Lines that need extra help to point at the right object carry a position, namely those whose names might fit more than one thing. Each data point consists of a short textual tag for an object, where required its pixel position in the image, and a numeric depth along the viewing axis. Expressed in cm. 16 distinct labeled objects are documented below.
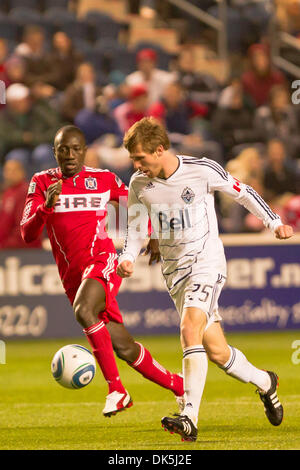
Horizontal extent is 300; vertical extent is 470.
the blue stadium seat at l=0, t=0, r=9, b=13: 1738
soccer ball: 700
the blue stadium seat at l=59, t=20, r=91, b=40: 1741
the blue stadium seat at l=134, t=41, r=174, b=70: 1811
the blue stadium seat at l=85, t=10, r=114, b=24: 1794
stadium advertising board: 1291
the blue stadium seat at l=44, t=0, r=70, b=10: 1752
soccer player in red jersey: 716
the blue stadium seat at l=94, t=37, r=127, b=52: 1752
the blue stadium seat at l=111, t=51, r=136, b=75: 1739
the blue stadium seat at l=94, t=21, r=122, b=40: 1800
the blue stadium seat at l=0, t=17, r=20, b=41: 1672
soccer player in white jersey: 637
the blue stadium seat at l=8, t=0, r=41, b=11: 1733
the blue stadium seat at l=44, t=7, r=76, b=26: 1723
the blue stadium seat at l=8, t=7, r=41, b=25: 1691
